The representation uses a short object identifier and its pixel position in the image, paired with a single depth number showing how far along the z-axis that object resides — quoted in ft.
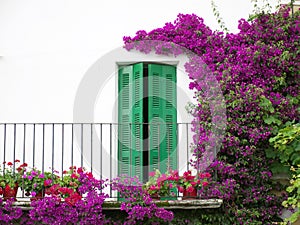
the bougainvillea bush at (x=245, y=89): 30.19
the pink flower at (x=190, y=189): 28.65
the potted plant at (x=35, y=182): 28.73
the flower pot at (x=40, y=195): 28.58
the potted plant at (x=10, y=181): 28.66
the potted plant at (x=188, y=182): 28.73
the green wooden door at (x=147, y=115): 31.83
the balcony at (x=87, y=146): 31.71
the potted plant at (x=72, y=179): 28.53
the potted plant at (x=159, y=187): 28.78
